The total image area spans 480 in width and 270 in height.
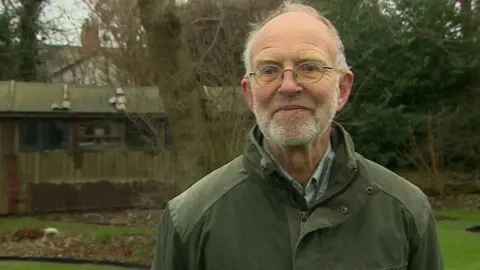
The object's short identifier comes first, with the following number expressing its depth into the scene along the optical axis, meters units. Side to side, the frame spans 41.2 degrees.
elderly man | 2.02
